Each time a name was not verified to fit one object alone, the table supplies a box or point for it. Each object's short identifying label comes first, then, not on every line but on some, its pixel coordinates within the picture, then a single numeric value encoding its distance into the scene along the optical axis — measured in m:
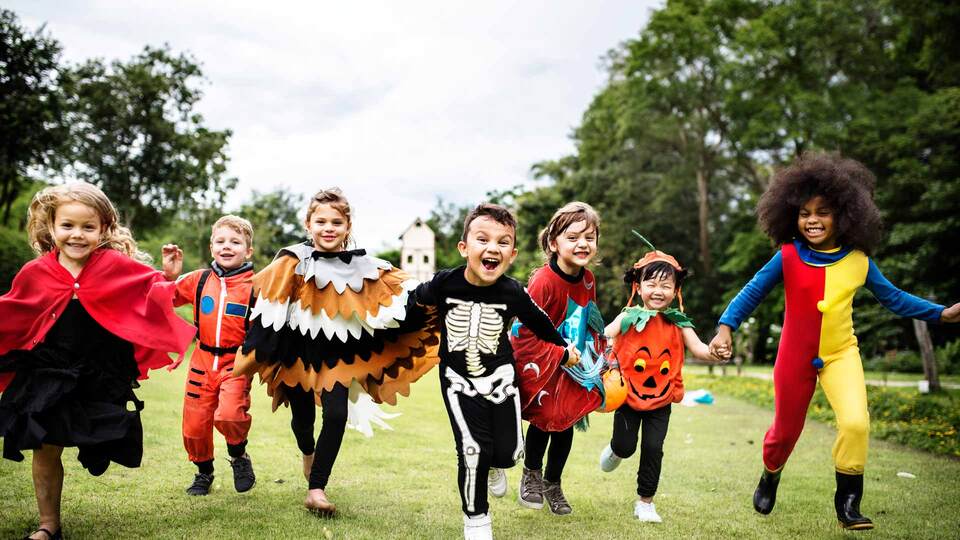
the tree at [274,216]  44.91
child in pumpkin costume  5.22
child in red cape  4.08
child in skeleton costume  4.28
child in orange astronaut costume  5.41
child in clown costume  4.61
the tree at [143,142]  29.73
